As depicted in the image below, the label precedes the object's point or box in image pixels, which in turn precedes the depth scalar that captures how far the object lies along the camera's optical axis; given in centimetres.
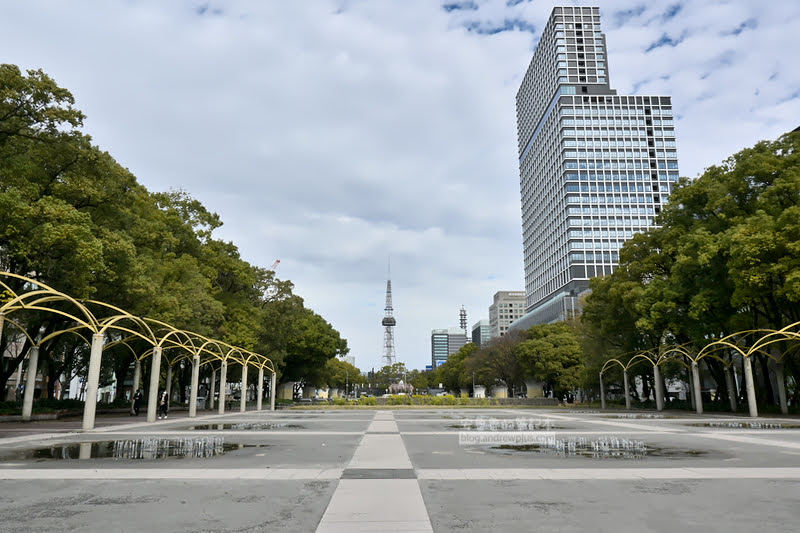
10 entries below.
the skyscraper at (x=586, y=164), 12300
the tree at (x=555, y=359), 6059
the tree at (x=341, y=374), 8231
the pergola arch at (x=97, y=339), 1753
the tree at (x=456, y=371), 9762
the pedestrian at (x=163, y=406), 2842
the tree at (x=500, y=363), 6991
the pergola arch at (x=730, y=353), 2791
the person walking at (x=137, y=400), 2910
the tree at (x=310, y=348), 5966
